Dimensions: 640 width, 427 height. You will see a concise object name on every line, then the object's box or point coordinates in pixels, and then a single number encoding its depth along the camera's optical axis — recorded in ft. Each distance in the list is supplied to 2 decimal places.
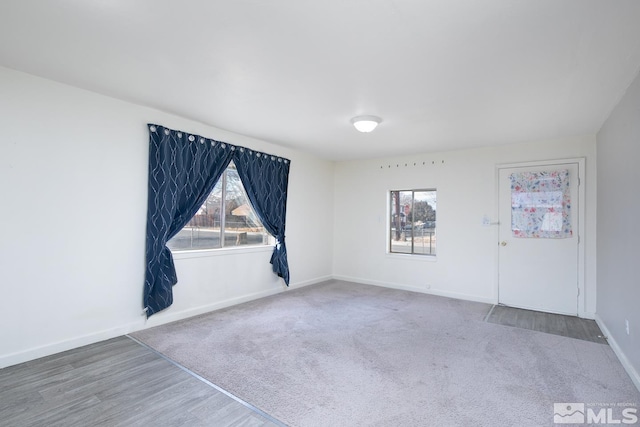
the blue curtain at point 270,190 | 15.40
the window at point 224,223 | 13.57
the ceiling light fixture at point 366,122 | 11.92
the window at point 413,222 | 18.28
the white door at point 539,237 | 14.21
